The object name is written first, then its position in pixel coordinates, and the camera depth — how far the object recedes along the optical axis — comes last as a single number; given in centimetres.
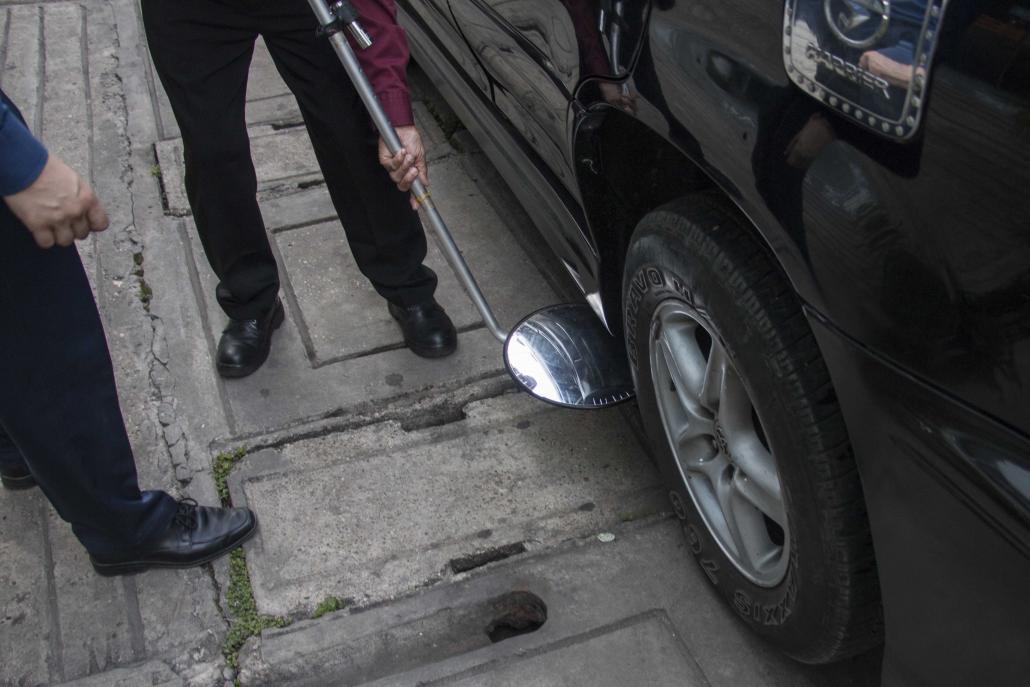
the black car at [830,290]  114
